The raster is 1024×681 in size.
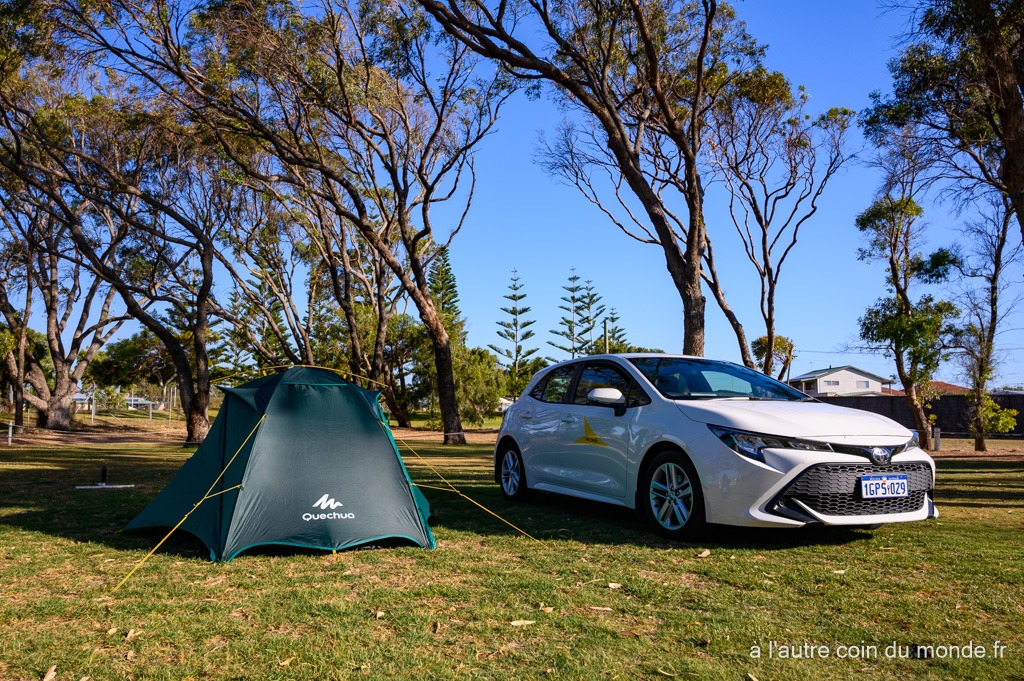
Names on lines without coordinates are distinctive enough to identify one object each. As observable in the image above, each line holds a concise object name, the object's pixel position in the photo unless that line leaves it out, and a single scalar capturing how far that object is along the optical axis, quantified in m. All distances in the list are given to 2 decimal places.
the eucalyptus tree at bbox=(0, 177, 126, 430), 25.14
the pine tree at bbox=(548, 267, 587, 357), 49.75
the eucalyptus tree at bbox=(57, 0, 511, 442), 16.97
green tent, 5.66
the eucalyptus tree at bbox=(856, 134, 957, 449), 20.59
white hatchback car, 5.43
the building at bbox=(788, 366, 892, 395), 58.31
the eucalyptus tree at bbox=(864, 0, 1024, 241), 9.74
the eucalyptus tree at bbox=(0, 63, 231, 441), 18.86
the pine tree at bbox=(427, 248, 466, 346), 45.74
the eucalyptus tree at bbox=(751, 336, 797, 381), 39.31
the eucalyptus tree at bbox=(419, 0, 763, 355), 13.57
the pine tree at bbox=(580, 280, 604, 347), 50.28
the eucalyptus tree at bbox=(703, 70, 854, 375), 21.47
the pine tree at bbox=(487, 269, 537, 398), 47.91
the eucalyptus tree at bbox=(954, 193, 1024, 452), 21.55
